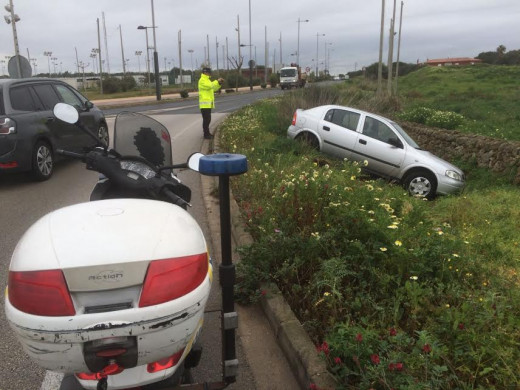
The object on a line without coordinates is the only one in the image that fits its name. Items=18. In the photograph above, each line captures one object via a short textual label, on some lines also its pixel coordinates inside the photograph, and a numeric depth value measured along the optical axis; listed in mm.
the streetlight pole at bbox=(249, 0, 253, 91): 47319
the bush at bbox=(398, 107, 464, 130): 15938
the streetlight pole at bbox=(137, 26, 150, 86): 32278
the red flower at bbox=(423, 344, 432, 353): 2336
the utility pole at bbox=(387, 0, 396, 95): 21062
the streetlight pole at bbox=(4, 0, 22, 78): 18750
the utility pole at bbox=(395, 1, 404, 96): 29453
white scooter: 1604
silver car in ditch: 9273
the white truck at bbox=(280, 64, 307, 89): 51350
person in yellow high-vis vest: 11930
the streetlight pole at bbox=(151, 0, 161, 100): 30078
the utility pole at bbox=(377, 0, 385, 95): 20588
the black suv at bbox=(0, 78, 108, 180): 6863
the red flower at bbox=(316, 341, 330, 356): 2609
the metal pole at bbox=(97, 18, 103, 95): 43406
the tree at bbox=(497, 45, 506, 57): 83612
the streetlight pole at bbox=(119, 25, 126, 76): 54938
